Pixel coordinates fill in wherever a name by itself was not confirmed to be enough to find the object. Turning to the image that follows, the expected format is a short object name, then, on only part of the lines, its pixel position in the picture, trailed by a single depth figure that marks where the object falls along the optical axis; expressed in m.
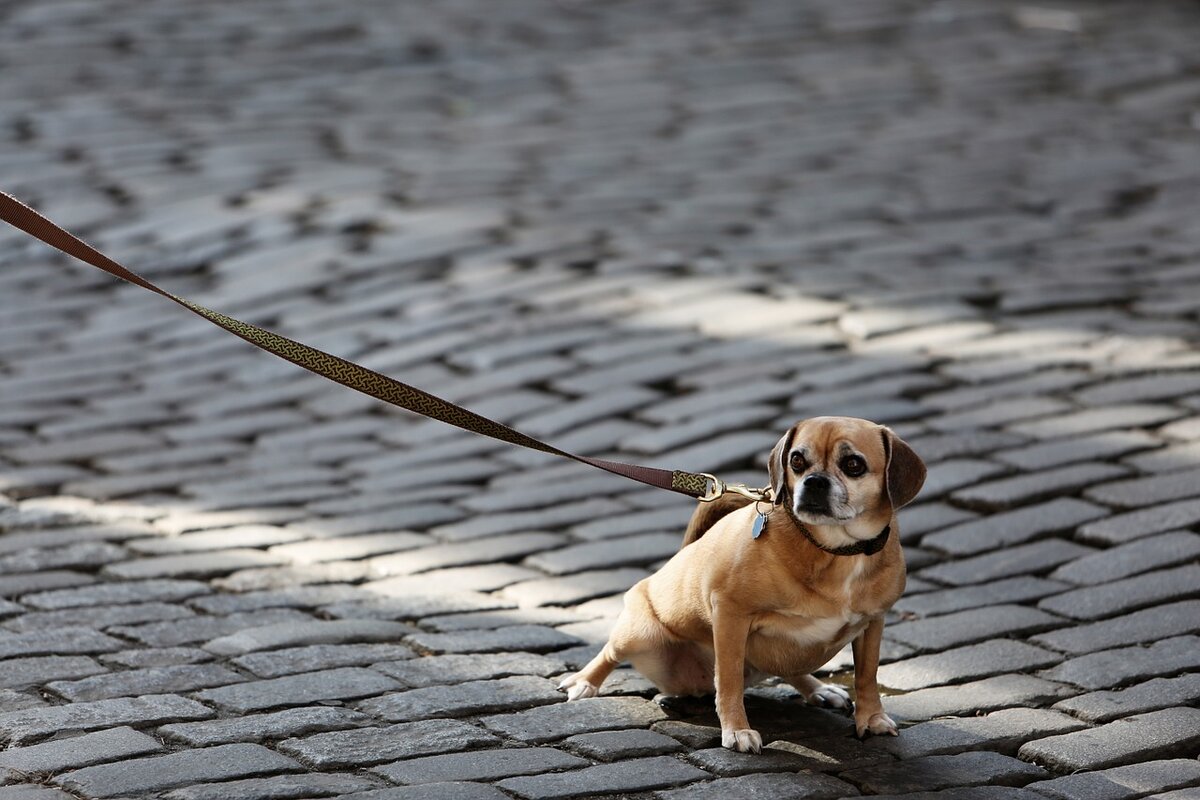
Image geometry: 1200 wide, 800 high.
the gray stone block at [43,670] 7.16
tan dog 6.16
